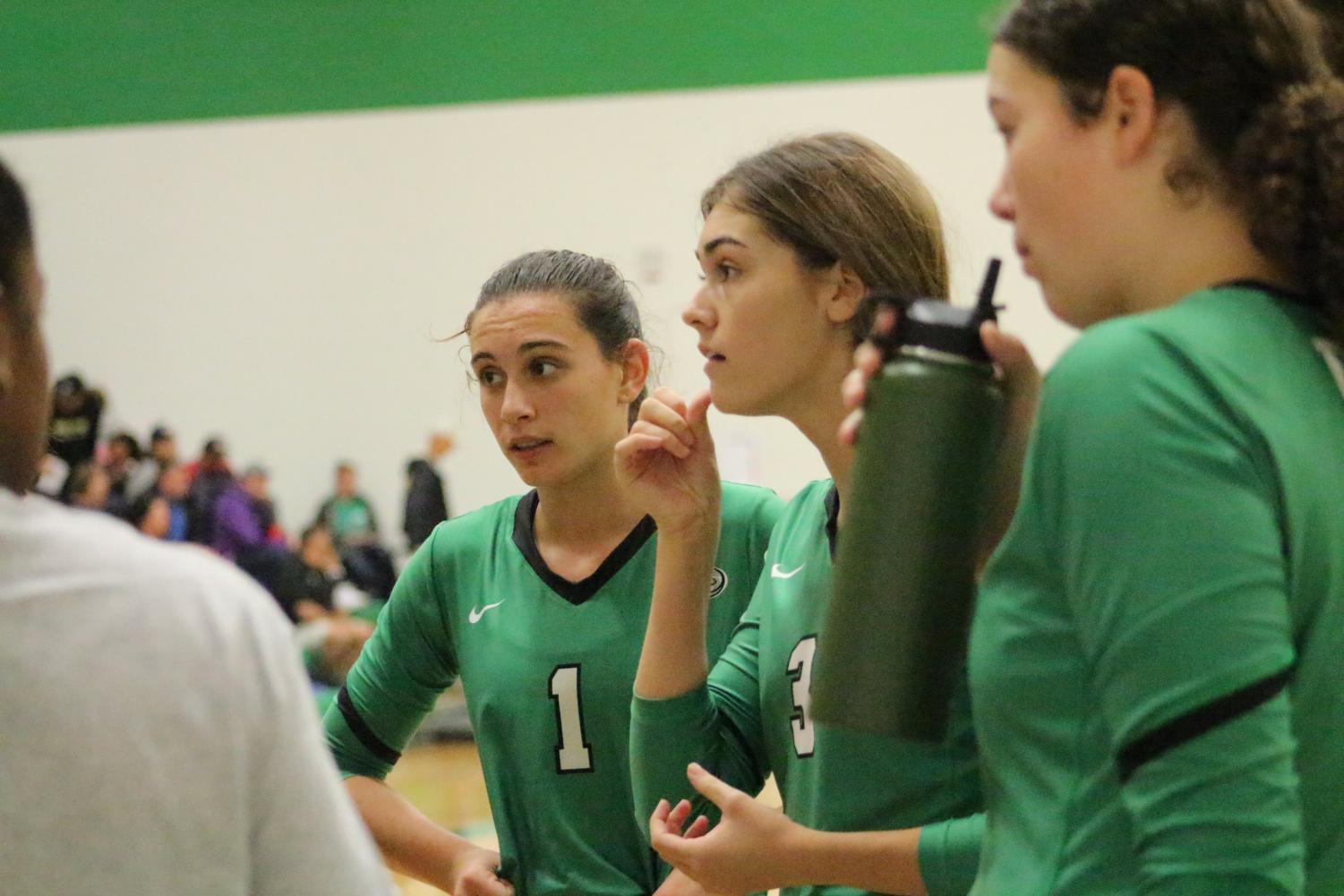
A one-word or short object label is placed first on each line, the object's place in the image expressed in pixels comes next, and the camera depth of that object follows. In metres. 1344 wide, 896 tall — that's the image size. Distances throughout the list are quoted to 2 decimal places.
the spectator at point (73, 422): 17.37
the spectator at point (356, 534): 17.86
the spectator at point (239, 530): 17.97
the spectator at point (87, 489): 16.11
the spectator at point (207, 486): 17.94
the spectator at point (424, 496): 12.26
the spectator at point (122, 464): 18.17
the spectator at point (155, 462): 18.44
